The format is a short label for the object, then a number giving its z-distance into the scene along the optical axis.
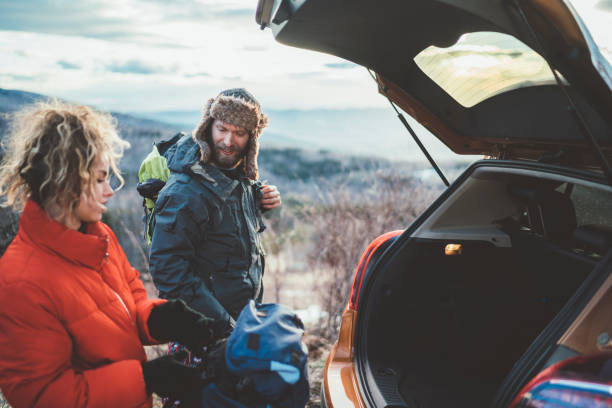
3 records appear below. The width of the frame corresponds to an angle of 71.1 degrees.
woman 1.28
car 1.74
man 2.24
